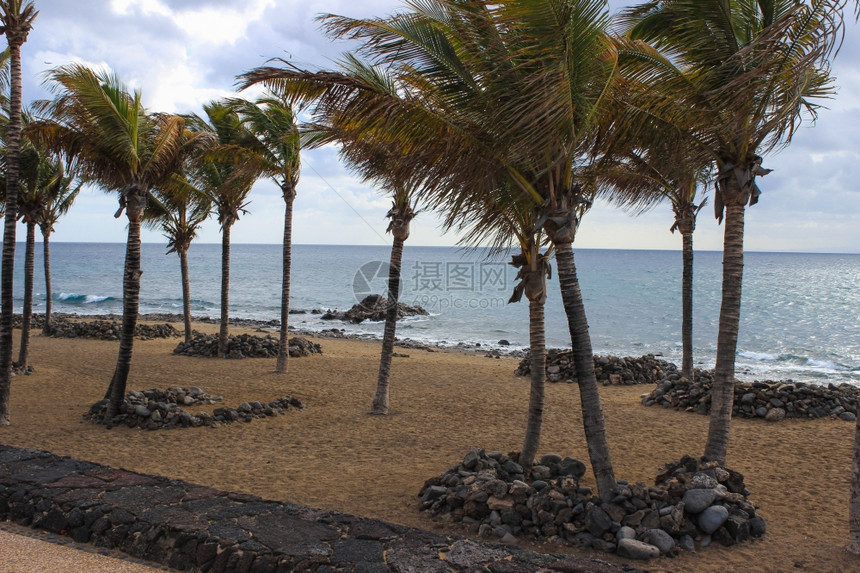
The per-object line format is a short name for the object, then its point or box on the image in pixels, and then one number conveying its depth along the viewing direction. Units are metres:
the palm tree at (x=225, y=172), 14.82
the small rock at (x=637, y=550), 5.34
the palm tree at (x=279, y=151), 14.05
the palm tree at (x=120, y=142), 9.73
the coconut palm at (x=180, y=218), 19.47
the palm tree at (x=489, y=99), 5.57
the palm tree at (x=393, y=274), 12.03
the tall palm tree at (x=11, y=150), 9.38
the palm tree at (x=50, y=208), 18.95
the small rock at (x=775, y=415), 11.36
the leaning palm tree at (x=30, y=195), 14.34
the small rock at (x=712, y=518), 5.67
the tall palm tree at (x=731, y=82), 5.92
